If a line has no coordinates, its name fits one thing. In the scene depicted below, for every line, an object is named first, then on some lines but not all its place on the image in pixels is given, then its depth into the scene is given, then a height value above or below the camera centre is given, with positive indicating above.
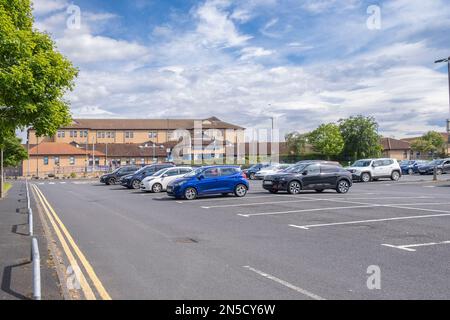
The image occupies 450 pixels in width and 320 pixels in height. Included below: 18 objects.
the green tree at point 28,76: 12.05 +2.50
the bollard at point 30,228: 11.25 -1.37
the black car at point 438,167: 47.91 -0.03
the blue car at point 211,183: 22.16 -0.69
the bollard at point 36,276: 5.66 -1.28
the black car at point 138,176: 33.38 -0.47
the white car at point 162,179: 28.54 -0.59
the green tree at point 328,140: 78.69 +4.54
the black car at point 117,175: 40.76 -0.48
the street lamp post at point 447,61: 33.24 +7.31
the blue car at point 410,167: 51.28 -0.02
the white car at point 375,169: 34.62 -0.15
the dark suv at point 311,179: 23.27 -0.55
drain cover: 10.68 -1.59
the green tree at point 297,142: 91.75 +4.87
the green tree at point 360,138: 74.88 +4.55
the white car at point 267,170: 43.56 -0.18
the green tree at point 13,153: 37.33 +1.41
